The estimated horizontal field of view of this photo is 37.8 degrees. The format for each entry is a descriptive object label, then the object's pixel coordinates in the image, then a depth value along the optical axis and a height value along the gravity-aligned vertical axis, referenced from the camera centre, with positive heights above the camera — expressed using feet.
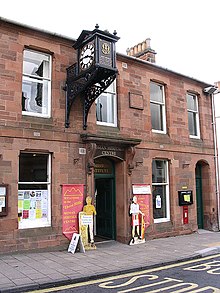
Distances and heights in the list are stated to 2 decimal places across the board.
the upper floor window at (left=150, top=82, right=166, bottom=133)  44.13 +10.59
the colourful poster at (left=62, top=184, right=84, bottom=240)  32.99 -2.20
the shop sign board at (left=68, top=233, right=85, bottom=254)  31.10 -5.65
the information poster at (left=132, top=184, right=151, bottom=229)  39.24 -1.59
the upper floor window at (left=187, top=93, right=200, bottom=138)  49.44 +10.53
